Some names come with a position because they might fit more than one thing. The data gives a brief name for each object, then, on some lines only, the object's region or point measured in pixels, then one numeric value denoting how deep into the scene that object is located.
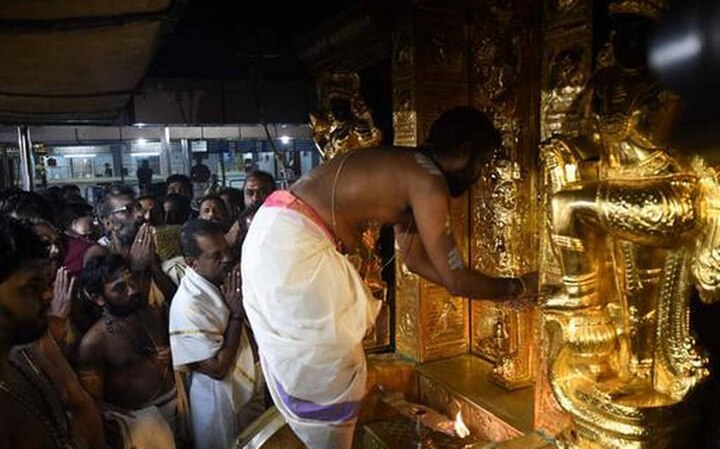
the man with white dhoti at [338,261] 1.83
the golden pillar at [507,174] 2.31
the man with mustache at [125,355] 2.51
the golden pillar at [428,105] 2.54
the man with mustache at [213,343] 2.70
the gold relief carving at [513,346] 2.39
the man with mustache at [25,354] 1.49
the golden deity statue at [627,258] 1.29
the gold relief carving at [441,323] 2.71
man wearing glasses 3.19
